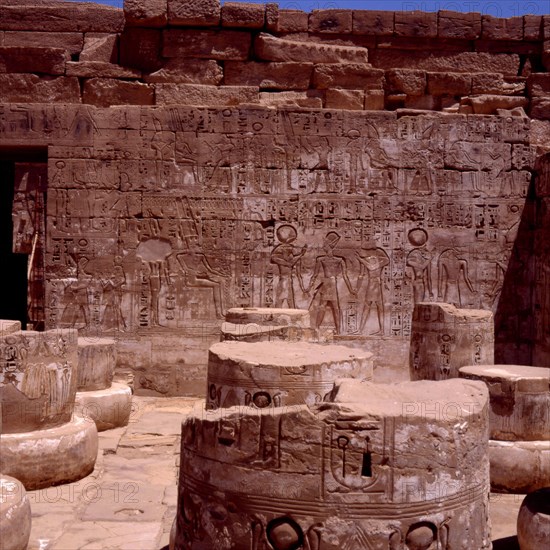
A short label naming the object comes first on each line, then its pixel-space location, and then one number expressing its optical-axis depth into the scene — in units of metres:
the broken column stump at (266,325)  6.33
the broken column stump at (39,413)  5.22
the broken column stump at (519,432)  5.41
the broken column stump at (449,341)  6.98
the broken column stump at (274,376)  4.55
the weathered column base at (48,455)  5.18
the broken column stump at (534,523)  3.82
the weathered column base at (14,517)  3.46
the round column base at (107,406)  6.86
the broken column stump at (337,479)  2.75
